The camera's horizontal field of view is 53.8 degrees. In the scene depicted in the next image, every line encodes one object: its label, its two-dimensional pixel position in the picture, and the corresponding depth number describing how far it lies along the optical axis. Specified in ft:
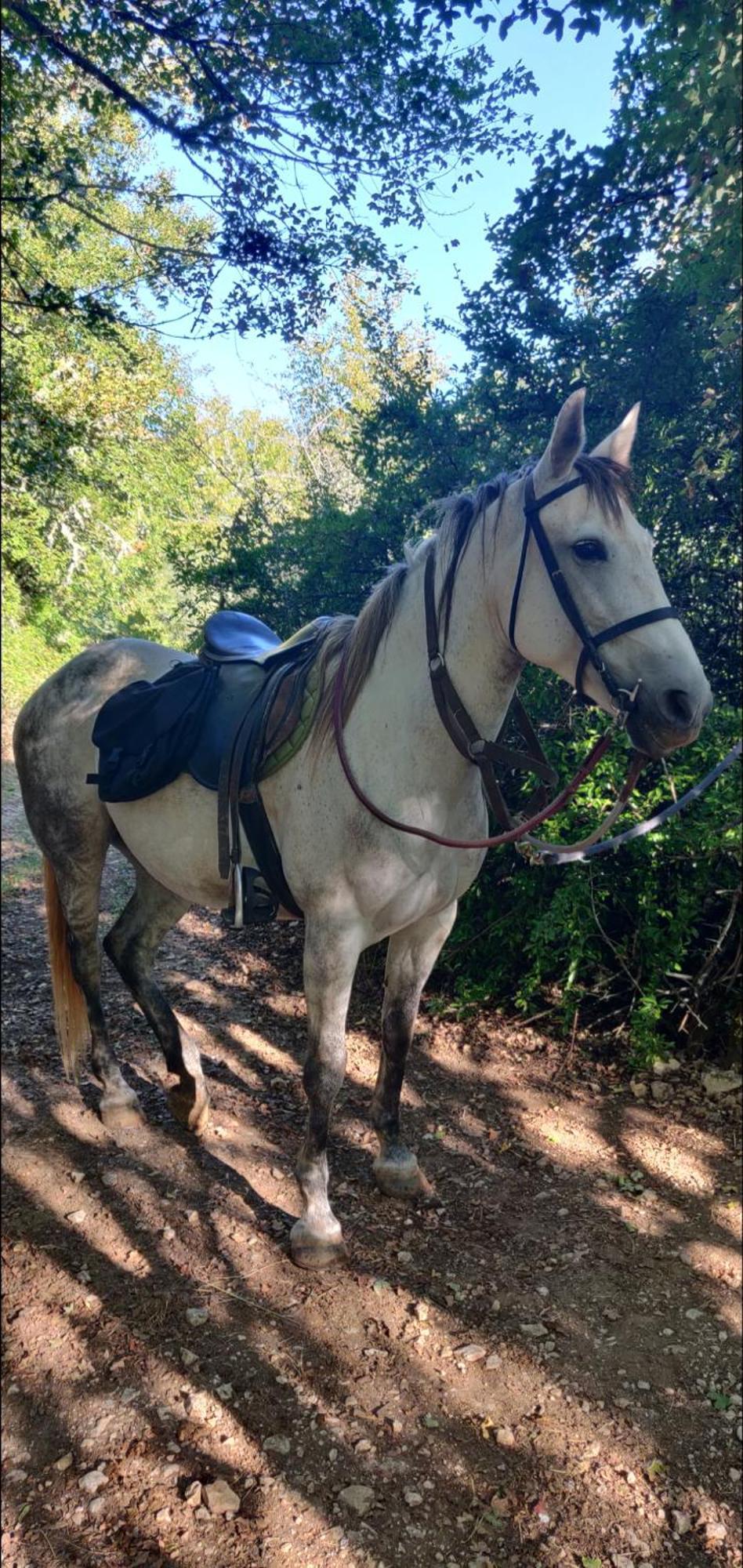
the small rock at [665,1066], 11.30
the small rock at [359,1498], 5.57
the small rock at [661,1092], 10.86
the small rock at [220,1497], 5.47
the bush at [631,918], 10.65
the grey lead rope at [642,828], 6.80
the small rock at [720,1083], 10.79
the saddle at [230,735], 7.64
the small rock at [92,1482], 5.66
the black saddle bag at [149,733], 8.00
